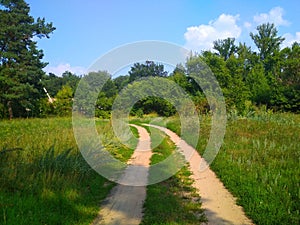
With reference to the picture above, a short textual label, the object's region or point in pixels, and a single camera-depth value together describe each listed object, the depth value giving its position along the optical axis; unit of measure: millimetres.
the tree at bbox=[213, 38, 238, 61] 65938
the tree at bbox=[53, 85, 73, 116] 43562
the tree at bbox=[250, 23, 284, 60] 67250
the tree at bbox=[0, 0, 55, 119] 37375
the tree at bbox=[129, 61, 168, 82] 35112
